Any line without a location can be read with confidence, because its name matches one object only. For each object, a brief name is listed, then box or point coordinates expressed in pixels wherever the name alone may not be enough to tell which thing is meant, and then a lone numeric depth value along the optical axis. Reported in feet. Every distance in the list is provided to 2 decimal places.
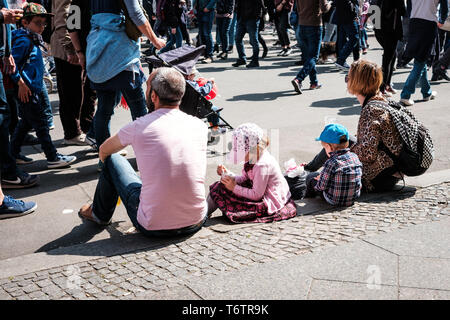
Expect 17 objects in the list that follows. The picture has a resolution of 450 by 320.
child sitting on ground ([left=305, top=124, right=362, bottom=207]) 15.23
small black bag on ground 16.56
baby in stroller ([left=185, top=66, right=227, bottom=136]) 21.08
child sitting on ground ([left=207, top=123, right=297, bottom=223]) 14.34
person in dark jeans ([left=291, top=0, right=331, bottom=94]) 32.55
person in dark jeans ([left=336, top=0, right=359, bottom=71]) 38.32
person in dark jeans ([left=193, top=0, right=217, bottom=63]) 43.78
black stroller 19.83
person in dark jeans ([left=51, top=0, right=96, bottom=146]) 20.12
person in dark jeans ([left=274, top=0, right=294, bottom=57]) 46.42
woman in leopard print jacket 16.10
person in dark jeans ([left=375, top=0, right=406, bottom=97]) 30.17
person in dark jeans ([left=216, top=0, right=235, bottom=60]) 44.39
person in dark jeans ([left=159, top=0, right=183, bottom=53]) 40.50
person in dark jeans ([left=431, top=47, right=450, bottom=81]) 34.21
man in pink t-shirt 12.45
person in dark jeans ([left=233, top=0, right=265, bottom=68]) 40.22
